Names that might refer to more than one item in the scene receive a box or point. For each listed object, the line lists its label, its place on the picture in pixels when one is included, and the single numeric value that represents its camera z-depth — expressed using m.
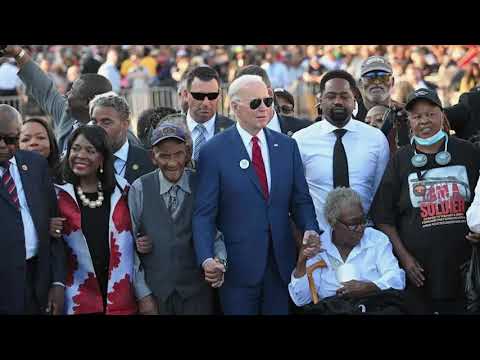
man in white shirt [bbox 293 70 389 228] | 8.36
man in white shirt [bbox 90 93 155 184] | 8.61
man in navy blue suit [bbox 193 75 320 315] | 7.85
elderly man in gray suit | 7.77
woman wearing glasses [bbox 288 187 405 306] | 7.94
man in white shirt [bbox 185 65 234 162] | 9.13
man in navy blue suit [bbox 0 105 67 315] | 7.58
